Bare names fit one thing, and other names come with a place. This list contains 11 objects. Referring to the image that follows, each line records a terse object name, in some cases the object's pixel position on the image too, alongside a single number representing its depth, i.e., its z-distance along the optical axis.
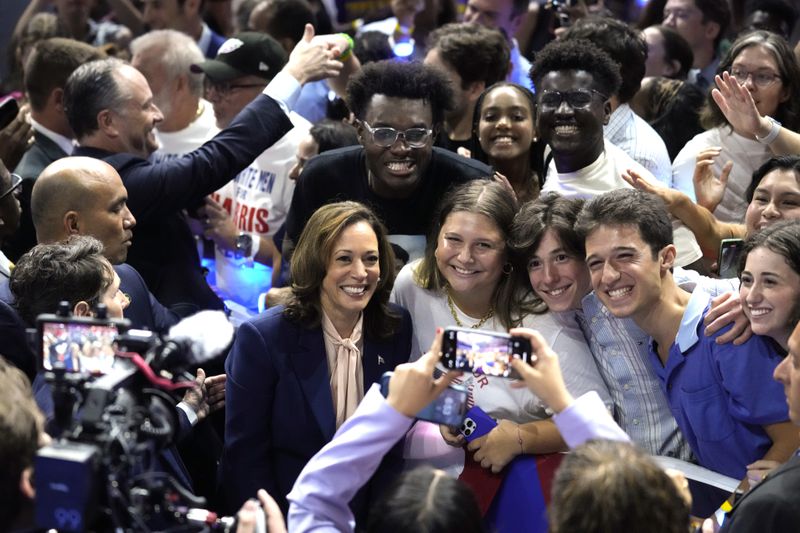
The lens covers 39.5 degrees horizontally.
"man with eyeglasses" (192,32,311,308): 5.09
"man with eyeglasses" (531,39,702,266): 4.40
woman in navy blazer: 3.55
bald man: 4.06
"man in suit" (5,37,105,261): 5.13
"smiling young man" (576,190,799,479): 3.21
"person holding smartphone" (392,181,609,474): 3.57
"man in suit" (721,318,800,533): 2.46
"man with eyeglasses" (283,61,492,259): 4.30
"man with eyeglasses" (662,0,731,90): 6.64
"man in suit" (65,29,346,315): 4.46
